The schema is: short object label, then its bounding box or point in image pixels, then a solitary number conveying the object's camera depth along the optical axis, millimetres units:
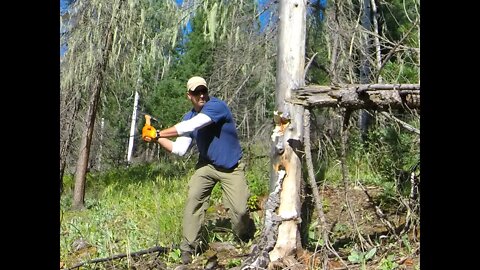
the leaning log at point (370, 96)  4906
